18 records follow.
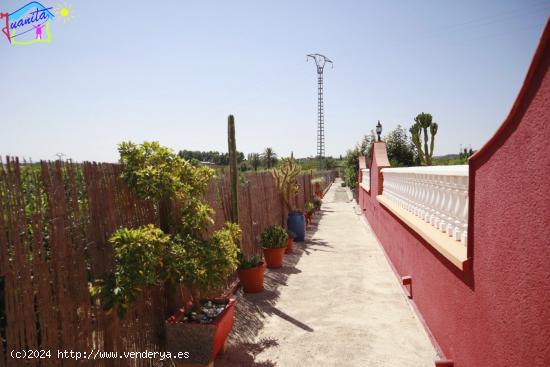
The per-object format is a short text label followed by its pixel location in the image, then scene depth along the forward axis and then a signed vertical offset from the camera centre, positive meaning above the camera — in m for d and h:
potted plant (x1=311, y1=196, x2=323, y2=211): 15.68 -1.57
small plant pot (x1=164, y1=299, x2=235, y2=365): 3.43 -1.68
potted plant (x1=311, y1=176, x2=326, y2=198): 19.18 -1.16
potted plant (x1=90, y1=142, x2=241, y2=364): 2.81 -0.79
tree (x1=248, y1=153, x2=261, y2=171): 80.28 +2.26
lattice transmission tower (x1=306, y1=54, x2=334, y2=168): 37.37 +7.02
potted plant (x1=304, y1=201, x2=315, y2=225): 13.06 -1.61
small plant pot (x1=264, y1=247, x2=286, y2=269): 7.35 -1.85
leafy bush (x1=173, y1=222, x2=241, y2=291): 3.32 -0.92
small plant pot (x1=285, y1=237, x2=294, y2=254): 8.69 -1.94
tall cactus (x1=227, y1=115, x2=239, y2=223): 5.98 +0.07
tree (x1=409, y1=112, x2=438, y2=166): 18.09 +1.76
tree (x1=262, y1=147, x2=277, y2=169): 85.12 +2.77
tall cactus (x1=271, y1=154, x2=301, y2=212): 10.20 -0.29
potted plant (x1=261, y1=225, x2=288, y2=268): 7.32 -1.60
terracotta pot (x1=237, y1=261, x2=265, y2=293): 5.85 -1.83
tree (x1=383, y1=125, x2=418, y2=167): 19.62 +1.04
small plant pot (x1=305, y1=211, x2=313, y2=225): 13.14 -1.88
